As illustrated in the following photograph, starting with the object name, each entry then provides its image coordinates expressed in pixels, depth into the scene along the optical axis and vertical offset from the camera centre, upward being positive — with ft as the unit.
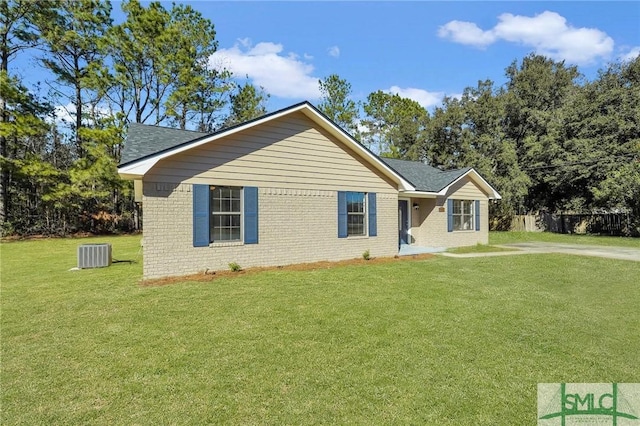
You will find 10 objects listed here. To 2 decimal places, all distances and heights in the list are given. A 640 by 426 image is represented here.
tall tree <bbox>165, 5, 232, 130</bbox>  93.33 +42.20
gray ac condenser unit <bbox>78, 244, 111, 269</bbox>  34.27 -4.18
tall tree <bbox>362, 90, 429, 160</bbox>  114.01 +32.22
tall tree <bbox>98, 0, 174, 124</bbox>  86.38 +40.45
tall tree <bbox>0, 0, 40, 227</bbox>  71.05 +38.87
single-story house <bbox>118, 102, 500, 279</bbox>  27.91 +1.95
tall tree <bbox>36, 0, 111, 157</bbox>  79.41 +41.91
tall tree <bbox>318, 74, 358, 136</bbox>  109.50 +37.48
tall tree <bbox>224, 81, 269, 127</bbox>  111.96 +37.06
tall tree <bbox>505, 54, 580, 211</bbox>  86.34 +27.26
